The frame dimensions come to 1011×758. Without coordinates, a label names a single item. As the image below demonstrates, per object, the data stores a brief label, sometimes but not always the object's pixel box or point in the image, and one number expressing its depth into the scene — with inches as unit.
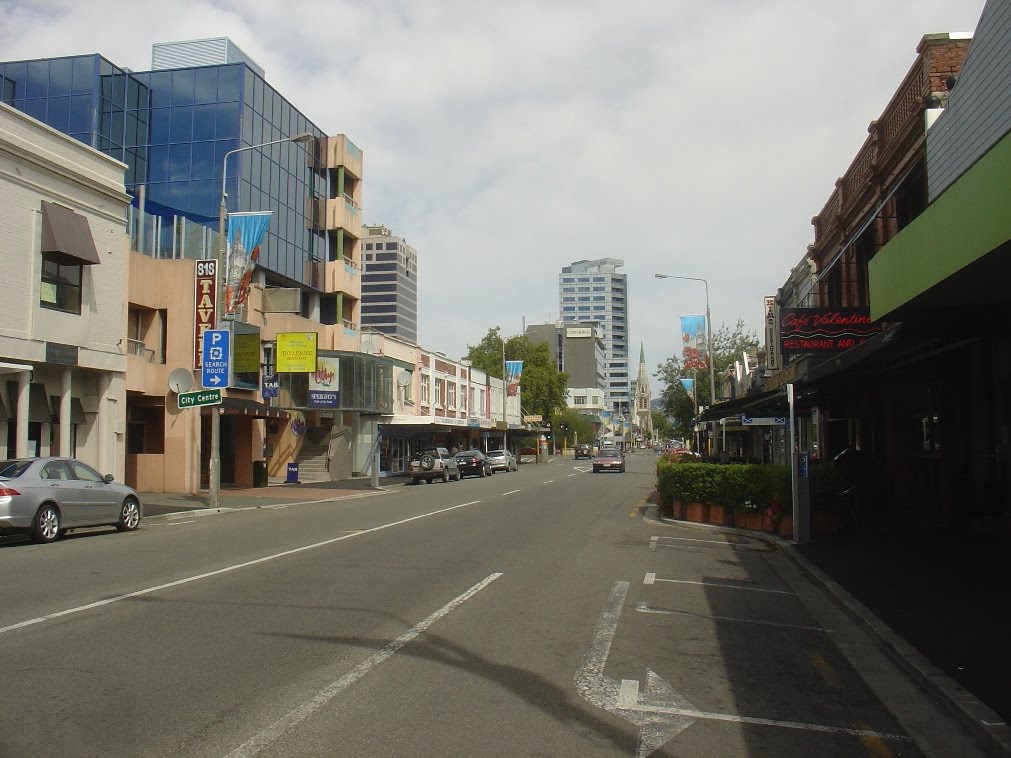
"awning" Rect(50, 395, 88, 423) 923.4
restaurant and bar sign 688.1
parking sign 954.1
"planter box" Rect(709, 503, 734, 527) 719.7
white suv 1576.0
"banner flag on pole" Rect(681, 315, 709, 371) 1477.6
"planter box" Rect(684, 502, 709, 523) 749.9
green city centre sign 924.0
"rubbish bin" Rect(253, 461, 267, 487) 1334.9
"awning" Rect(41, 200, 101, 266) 838.5
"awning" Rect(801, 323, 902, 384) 454.0
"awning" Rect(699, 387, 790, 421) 807.7
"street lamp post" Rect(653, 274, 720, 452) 1561.8
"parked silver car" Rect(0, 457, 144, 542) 567.2
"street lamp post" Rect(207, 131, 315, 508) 943.0
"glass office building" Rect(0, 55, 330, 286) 1581.0
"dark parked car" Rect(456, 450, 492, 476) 1831.9
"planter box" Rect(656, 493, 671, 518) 803.8
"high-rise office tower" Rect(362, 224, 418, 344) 7091.5
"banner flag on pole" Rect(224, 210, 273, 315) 1127.6
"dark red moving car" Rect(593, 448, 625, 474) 1953.7
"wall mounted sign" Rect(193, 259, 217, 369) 1112.8
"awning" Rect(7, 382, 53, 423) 858.8
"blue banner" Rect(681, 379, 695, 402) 1787.6
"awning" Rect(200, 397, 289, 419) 1150.4
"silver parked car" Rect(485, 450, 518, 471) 2226.9
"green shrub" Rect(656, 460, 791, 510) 661.3
